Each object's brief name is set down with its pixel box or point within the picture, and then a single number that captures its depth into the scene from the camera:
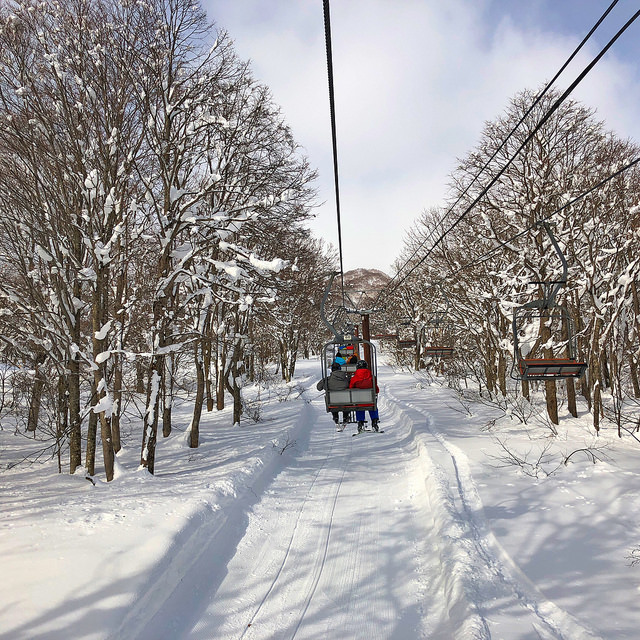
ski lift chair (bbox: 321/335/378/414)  10.66
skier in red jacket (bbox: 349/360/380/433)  10.84
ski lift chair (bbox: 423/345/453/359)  19.83
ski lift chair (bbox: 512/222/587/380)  8.06
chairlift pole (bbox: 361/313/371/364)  17.43
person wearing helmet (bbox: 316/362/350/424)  10.69
